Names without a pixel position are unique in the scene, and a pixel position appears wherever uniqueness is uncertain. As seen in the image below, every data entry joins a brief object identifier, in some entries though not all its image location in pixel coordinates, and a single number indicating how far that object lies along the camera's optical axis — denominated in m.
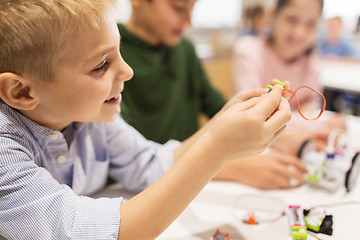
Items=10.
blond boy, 0.46
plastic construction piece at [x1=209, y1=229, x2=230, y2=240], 0.58
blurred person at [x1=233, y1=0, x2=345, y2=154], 1.26
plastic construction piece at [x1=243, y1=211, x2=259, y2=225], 0.63
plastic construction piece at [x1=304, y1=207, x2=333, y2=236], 0.59
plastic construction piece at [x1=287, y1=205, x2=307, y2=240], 0.57
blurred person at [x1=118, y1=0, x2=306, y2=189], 1.12
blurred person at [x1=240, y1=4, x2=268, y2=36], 1.99
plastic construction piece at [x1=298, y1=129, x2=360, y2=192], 0.74
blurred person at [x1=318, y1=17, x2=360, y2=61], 2.02
